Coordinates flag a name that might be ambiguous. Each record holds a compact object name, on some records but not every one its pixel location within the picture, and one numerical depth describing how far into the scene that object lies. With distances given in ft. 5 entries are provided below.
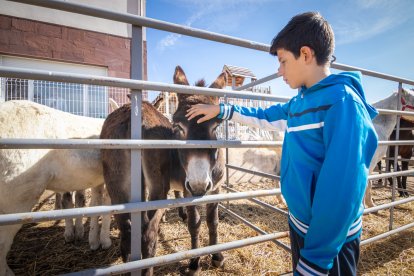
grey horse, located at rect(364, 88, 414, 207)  13.87
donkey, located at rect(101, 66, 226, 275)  6.16
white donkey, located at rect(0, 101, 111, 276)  6.89
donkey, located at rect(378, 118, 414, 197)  18.76
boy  2.80
